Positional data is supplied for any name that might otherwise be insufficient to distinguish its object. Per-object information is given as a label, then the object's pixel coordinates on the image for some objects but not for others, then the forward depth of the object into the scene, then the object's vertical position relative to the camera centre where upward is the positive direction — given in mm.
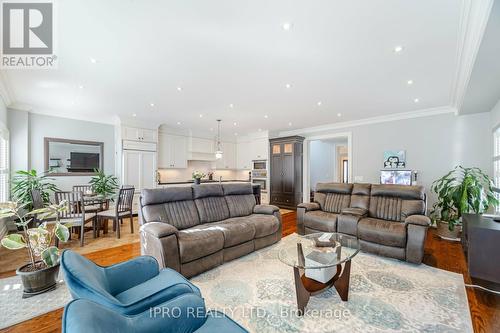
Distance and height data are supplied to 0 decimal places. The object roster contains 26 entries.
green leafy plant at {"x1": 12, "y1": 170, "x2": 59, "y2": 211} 4332 -392
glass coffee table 1926 -936
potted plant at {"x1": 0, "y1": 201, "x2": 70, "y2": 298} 2191 -971
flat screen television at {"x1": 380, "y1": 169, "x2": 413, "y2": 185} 5116 -266
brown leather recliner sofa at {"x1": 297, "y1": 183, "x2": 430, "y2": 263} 2936 -833
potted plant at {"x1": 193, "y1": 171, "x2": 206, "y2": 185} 5076 -320
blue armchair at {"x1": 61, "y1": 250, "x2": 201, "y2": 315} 1100 -777
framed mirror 5027 +255
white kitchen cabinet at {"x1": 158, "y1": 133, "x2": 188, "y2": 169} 6723 +485
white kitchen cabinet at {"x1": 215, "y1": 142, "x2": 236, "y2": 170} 8328 +339
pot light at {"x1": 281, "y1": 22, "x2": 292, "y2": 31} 2080 +1377
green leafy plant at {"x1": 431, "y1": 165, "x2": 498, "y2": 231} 3619 -557
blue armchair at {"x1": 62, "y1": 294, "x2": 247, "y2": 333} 793 -773
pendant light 6832 +812
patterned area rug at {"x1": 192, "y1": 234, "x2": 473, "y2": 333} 1789 -1316
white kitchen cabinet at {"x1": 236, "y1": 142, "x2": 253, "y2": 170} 8258 +430
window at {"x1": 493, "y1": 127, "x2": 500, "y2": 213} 3763 +132
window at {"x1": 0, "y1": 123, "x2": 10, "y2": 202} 4107 +51
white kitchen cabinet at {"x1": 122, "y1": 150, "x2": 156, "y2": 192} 5711 -51
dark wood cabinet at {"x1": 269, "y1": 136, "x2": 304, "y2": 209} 6934 -188
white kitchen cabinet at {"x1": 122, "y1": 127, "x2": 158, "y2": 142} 5758 +912
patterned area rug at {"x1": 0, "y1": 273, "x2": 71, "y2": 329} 1931 -1337
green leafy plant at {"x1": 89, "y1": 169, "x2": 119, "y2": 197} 5043 -411
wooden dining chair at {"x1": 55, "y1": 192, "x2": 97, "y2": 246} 3566 -777
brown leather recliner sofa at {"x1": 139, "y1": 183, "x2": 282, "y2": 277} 2441 -840
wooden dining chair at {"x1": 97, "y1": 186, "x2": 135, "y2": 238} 4012 -860
